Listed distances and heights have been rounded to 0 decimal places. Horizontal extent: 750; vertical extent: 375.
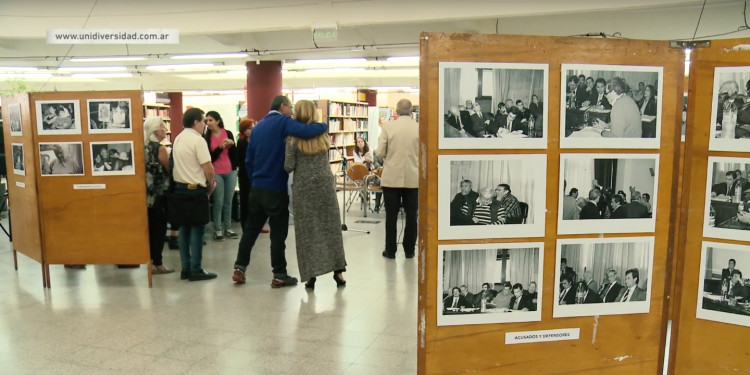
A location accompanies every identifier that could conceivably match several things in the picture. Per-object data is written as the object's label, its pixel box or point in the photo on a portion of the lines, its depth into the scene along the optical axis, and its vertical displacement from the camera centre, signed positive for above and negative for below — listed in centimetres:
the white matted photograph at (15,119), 461 +14
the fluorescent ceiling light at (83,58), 894 +132
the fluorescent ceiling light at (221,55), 884 +139
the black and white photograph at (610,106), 205 +11
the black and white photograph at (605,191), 209 -22
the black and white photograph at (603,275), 214 -56
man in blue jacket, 437 -39
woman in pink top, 633 -41
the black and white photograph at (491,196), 201 -23
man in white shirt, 461 -32
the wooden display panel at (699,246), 214 -47
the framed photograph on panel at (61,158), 440 -19
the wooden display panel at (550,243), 197 -42
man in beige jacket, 551 -36
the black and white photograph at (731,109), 211 +10
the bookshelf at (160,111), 1473 +68
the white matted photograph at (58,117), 435 +14
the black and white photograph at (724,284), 221 -62
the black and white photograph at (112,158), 436 -19
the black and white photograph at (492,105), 195 +11
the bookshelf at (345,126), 1311 +21
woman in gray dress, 428 -52
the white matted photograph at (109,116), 432 +15
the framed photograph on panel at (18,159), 471 -21
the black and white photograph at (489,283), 206 -57
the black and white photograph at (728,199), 216 -26
